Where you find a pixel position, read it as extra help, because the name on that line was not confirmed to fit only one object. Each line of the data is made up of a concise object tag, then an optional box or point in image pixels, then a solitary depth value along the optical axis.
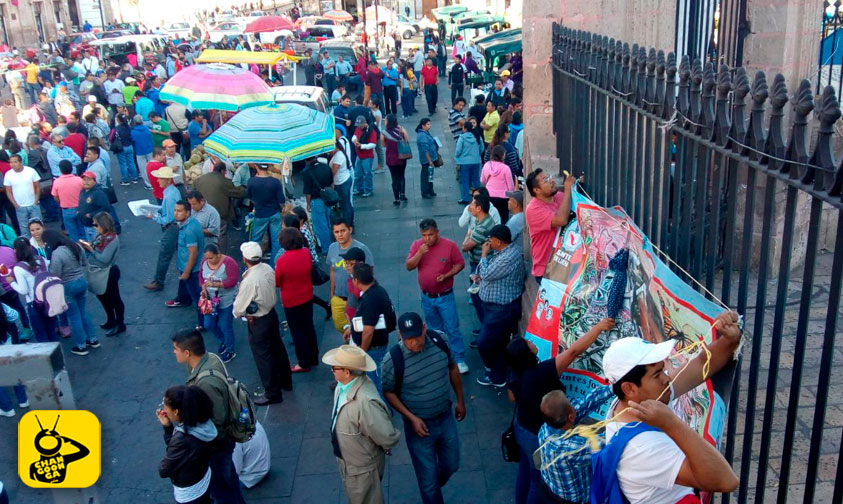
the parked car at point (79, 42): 34.09
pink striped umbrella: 14.20
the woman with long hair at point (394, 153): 14.09
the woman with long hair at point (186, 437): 5.10
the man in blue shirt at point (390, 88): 23.75
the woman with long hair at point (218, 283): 8.47
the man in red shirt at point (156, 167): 12.77
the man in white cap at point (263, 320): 7.42
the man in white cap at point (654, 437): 2.85
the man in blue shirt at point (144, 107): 17.31
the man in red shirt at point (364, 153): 14.83
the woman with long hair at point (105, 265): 9.17
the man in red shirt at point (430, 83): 23.84
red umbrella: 32.12
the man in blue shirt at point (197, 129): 16.59
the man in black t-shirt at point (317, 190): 11.52
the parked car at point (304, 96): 16.00
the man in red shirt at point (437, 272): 7.64
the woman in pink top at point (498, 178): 10.64
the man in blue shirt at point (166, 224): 10.45
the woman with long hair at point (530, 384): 4.73
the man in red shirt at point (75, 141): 14.30
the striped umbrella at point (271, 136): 11.29
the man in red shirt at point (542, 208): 6.41
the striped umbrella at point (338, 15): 44.59
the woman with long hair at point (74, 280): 8.59
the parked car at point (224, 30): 43.09
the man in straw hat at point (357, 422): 5.26
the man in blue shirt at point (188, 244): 9.75
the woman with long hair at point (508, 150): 11.68
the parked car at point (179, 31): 47.13
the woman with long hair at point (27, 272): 8.24
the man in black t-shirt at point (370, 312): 6.65
